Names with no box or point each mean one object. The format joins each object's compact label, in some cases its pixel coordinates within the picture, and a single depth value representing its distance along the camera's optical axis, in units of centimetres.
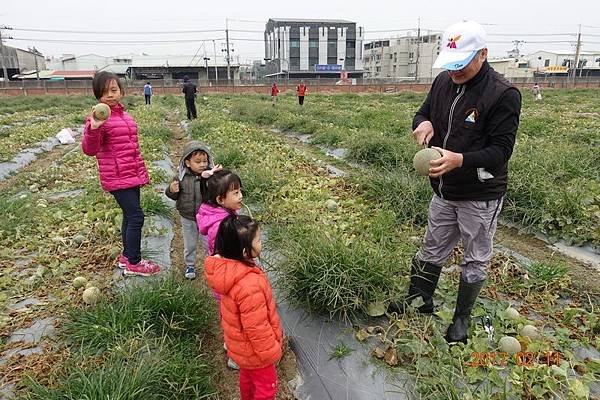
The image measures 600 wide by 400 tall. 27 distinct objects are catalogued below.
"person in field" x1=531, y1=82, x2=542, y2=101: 2722
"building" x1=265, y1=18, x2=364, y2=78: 7606
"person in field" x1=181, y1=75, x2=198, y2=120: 1617
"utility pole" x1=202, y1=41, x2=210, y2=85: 6569
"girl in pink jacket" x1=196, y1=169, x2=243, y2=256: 302
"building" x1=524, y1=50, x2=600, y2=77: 7746
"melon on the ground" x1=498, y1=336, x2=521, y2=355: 274
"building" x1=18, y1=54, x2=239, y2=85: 6569
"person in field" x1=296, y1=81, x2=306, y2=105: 2317
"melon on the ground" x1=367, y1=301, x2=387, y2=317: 320
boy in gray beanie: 367
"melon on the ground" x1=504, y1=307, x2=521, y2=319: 314
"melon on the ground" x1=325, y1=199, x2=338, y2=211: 545
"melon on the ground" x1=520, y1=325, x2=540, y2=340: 290
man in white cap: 246
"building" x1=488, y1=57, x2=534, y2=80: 7231
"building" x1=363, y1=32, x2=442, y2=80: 8612
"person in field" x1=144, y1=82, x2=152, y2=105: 2577
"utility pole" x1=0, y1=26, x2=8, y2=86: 5138
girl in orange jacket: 226
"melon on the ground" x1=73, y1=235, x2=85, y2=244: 470
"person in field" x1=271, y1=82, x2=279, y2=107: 2537
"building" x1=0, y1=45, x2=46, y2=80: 6450
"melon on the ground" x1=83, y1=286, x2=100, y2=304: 334
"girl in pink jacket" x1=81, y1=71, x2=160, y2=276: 348
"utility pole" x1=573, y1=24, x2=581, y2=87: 6231
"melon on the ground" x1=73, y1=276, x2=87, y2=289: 373
